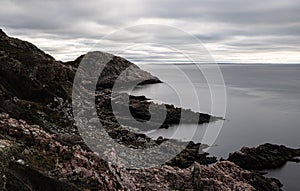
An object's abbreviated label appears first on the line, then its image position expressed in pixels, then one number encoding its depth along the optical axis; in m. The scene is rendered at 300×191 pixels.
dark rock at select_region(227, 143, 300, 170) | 58.34
